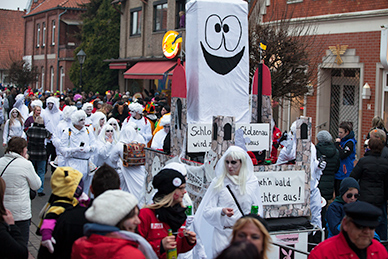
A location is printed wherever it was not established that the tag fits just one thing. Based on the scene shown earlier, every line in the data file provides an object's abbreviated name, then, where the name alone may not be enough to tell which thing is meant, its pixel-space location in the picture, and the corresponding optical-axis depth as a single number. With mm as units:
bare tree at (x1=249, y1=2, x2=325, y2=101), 13125
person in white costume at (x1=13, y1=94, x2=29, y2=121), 16281
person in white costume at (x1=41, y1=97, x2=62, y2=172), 12938
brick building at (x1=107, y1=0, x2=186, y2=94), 25312
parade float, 6191
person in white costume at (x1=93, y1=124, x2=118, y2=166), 8844
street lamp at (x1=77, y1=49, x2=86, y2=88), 25431
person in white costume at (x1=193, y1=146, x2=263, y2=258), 4996
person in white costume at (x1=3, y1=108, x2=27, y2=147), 11742
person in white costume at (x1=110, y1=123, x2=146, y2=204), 8602
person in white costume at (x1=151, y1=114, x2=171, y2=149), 9852
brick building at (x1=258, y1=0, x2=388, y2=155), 15430
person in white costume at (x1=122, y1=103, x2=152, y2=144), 11281
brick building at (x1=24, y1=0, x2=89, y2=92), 43156
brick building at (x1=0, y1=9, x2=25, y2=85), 64062
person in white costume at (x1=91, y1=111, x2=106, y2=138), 10367
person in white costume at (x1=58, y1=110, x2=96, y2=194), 8711
